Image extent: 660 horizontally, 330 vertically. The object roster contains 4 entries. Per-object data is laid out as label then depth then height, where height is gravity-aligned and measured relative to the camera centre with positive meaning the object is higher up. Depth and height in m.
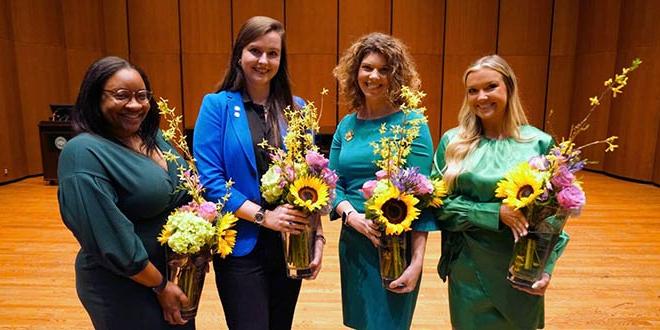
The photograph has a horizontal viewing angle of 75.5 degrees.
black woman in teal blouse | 1.14 -0.36
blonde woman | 1.45 -0.41
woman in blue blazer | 1.43 -0.30
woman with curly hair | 1.51 -0.35
